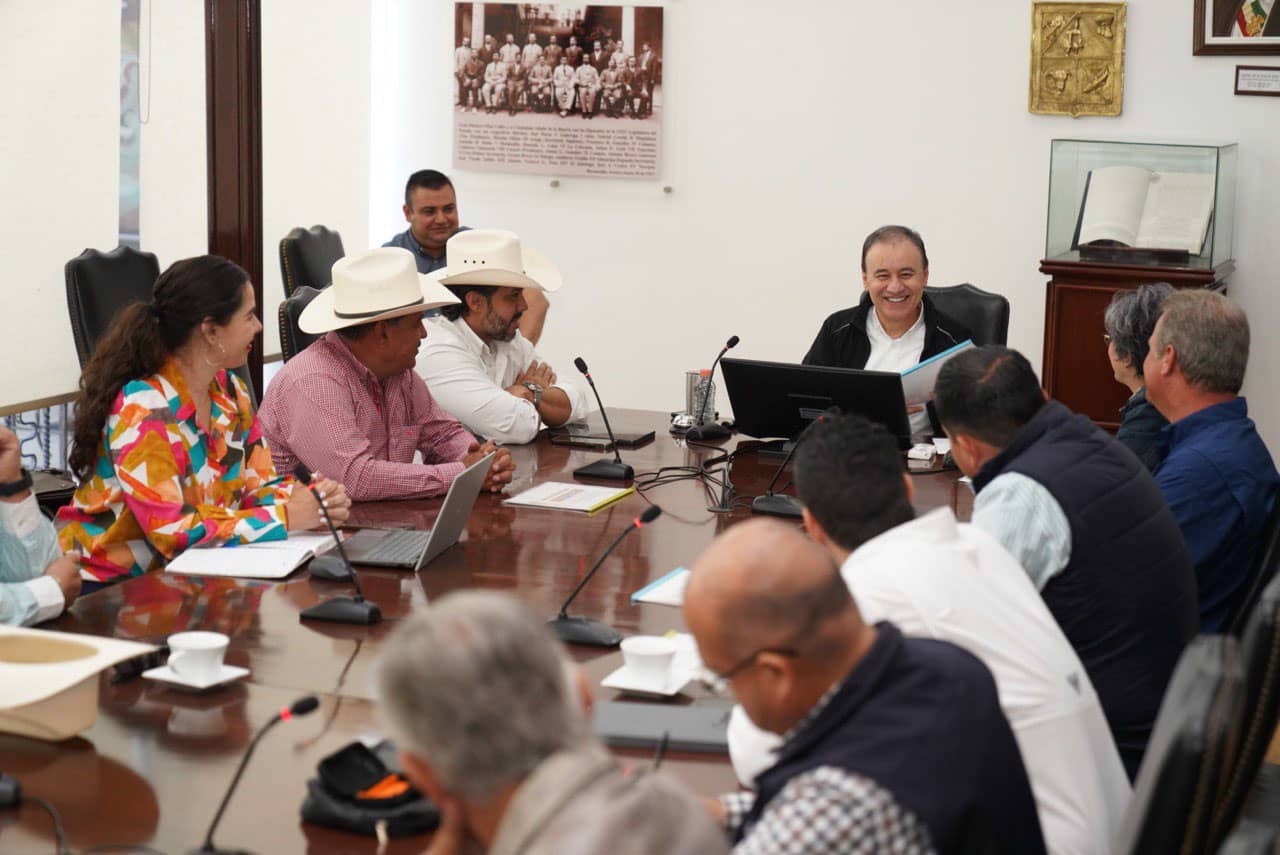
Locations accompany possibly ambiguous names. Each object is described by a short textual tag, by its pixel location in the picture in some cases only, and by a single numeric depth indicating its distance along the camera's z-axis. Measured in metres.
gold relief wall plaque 5.68
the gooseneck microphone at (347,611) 2.42
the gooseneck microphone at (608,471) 3.65
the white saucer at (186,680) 2.08
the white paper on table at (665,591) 2.61
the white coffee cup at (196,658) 2.08
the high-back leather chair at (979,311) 4.71
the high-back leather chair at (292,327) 4.03
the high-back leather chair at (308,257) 5.17
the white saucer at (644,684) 2.13
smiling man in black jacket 4.40
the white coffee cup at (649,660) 2.15
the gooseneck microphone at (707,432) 4.23
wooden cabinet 5.19
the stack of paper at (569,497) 3.34
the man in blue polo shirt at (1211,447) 2.98
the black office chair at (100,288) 4.19
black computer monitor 3.63
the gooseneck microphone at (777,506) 3.32
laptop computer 2.79
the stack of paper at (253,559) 2.71
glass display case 5.28
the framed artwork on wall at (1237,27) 5.50
